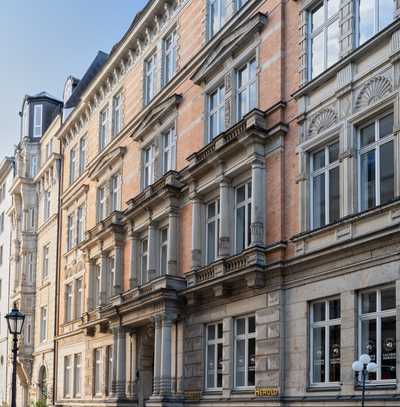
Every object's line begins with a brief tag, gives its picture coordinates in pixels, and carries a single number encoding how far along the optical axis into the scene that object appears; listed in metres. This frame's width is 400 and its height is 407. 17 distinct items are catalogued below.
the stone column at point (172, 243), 26.95
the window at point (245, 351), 22.42
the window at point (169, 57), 29.97
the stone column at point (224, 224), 23.61
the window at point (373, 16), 18.17
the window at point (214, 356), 24.08
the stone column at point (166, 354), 25.86
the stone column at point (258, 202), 21.78
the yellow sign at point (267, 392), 20.55
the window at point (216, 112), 25.55
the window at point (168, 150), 28.88
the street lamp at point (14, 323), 22.84
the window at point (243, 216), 23.22
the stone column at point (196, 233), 25.48
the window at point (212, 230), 25.06
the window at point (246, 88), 23.77
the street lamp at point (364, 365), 15.32
